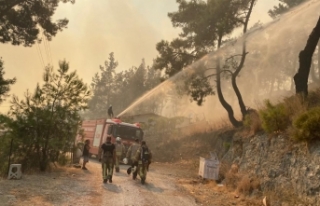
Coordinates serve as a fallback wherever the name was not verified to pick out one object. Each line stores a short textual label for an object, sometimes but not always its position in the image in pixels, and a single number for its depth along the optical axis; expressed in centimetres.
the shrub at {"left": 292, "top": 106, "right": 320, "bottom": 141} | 877
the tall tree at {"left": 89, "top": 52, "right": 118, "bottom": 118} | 8425
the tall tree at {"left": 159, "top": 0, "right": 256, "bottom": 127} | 2081
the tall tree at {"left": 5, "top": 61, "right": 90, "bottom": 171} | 1297
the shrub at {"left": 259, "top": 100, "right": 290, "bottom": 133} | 1117
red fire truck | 2033
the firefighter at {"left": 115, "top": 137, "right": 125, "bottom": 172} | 1629
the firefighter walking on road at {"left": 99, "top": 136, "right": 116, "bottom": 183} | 1177
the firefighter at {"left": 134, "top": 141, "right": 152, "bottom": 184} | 1243
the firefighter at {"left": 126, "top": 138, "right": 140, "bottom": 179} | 1307
